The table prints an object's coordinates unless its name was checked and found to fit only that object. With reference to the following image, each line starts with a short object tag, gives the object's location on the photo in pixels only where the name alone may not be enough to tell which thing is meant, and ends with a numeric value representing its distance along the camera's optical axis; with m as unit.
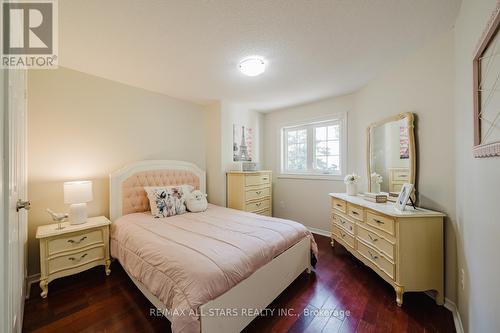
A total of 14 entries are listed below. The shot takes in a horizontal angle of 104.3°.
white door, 0.91
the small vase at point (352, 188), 2.76
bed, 1.23
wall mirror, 2.06
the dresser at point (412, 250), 1.72
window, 3.43
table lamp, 2.02
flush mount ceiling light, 2.09
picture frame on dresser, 1.85
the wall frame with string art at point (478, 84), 0.87
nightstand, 1.84
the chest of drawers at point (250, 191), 3.27
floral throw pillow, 2.49
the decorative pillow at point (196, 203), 2.73
